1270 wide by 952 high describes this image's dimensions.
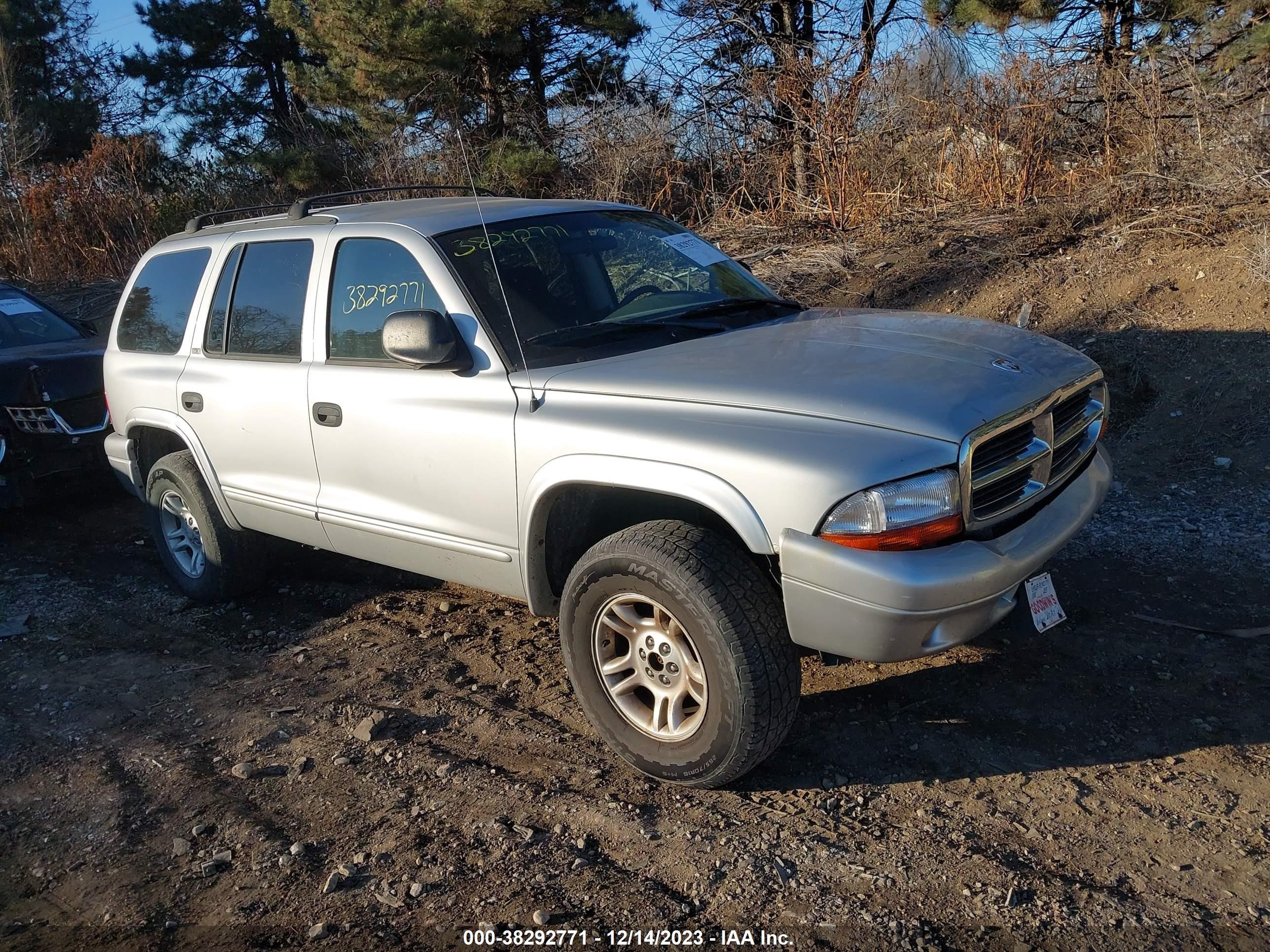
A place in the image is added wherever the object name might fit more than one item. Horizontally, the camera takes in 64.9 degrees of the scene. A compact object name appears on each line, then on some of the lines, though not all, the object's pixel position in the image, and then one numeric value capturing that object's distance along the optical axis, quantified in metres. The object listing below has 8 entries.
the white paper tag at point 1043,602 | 3.21
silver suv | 2.93
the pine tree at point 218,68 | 22.20
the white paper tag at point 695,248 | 4.57
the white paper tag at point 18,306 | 7.66
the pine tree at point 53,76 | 22.56
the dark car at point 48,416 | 6.61
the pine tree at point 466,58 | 14.46
